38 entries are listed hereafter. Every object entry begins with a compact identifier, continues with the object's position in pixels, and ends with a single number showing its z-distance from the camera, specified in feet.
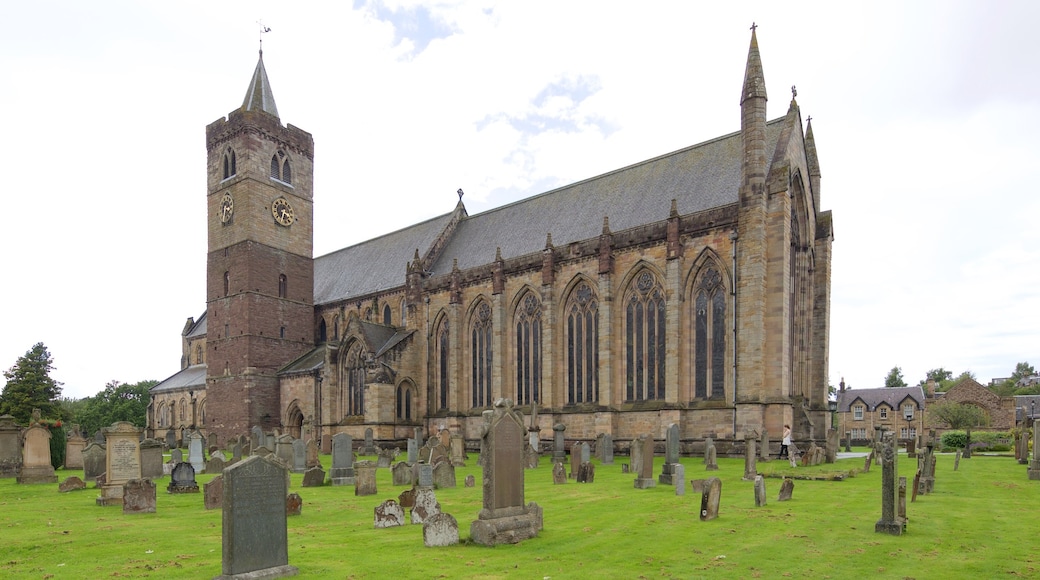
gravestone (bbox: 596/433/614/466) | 87.81
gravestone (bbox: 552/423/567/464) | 82.07
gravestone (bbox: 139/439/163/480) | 67.10
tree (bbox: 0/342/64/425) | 146.45
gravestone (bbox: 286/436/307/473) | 79.61
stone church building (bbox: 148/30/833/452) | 91.91
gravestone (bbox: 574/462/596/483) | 65.26
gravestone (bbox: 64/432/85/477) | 92.53
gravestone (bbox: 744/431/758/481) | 60.64
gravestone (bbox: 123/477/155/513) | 47.55
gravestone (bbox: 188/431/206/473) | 84.37
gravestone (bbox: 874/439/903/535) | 35.37
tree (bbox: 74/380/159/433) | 248.11
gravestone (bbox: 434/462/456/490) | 62.03
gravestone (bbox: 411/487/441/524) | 39.58
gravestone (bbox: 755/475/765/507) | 45.23
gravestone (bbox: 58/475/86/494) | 63.26
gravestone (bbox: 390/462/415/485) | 65.77
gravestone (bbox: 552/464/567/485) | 65.10
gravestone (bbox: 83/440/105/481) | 71.10
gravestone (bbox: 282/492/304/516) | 45.29
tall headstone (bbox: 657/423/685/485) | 59.98
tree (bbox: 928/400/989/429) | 194.15
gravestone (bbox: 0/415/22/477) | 82.94
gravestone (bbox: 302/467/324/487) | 65.46
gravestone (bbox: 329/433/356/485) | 66.03
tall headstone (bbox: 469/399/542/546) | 34.35
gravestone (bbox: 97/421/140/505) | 54.75
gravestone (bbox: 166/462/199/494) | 59.47
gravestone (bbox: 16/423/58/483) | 70.95
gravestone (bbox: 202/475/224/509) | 49.34
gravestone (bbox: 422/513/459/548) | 33.65
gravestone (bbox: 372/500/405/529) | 40.11
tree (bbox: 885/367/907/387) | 386.52
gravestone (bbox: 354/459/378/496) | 57.11
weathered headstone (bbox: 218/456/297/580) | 26.30
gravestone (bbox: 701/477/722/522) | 40.04
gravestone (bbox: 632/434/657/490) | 57.98
